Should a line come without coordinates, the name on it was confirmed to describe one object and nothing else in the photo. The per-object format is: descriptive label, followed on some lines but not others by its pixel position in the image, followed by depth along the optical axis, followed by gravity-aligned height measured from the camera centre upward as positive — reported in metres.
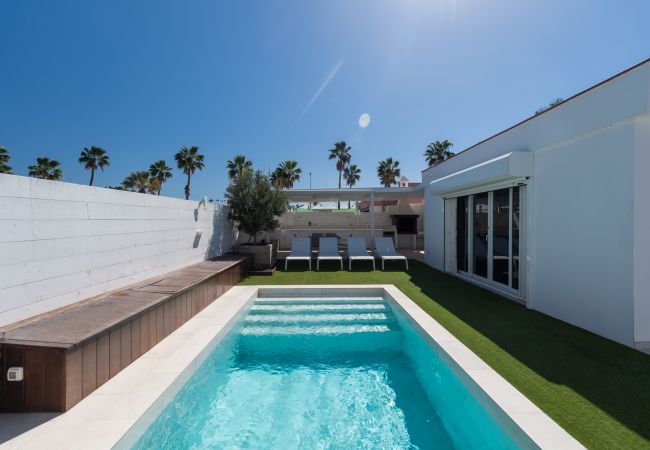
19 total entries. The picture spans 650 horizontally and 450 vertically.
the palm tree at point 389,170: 34.62 +6.55
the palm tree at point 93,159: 32.12 +7.34
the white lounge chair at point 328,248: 11.26 -0.90
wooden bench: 2.63 -1.24
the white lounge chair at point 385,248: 10.94 -0.88
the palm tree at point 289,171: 34.25 +6.42
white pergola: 12.88 +1.51
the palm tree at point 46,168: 30.11 +5.87
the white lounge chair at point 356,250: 10.64 -0.96
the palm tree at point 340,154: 38.77 +9.54
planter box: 10.84 -0.99
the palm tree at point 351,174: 40.25 +7.11
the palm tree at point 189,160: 32.72 +7.35
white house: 3.97 +0.31
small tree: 10.48 +0.85
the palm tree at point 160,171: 35.19 +6.51
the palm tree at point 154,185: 32.84 +4.51
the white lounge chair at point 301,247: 11.50 -0.87
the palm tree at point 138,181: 34.75 +5.33
